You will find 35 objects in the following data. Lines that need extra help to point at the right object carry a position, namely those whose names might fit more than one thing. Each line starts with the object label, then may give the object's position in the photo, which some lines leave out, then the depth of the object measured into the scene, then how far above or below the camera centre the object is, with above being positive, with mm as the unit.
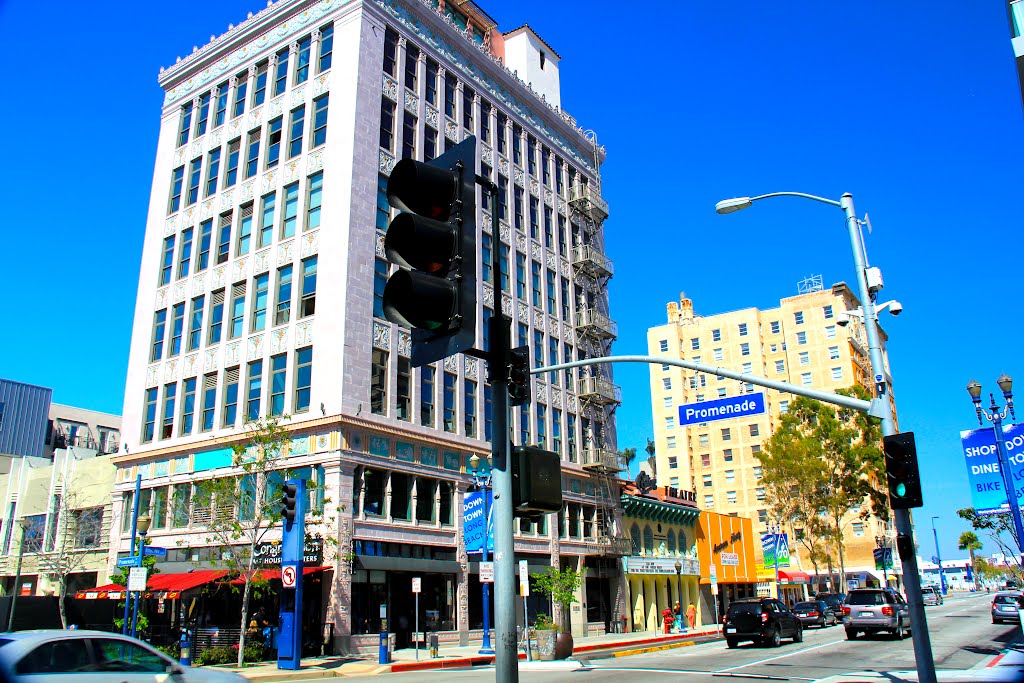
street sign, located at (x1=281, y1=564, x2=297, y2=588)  24953 +305
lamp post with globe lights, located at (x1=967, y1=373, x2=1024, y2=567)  24344 +4348
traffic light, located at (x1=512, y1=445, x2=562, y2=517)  5902 +709
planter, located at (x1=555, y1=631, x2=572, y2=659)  25750 -2097
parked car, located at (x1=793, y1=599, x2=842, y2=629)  46438 -2192
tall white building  32594 +12721
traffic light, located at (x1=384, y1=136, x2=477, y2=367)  5383 +2214
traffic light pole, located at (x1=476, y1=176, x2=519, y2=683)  5480 +565
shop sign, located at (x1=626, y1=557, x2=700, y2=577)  47688 +702
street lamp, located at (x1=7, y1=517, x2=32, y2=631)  39562 +2476
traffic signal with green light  12656 +1547
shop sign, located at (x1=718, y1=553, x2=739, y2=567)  56056 +1160
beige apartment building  99562 +25034
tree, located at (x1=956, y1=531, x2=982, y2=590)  100500 +3636
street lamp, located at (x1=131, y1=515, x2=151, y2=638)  25889 +1507
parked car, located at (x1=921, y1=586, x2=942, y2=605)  77938 -2454
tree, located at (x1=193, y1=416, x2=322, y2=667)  27500 +3162
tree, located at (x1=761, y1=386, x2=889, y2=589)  57844 +7843
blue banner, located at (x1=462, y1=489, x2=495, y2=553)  28656 +2168
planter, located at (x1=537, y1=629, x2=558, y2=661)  25625 -2020
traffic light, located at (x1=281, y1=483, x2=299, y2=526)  23906 +2469
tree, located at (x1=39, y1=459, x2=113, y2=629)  40094 +3274
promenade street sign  16484 +3463
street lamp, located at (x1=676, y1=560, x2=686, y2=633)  45562 -855
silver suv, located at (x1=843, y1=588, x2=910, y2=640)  31062 -1531
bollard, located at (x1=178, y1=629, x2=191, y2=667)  23250 -1884
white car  8602 -764
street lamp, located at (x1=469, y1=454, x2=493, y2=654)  29025 +2283
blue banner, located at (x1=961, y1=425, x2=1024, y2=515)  24000 +2894
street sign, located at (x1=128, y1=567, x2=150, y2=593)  24406 +311
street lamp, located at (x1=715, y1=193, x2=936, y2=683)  12164 +3311
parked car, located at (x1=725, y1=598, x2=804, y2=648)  29141 -1720
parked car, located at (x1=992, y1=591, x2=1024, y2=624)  39969 -1887
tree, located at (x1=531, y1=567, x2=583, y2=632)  32088 -152
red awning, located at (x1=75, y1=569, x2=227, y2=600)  29922 +107
